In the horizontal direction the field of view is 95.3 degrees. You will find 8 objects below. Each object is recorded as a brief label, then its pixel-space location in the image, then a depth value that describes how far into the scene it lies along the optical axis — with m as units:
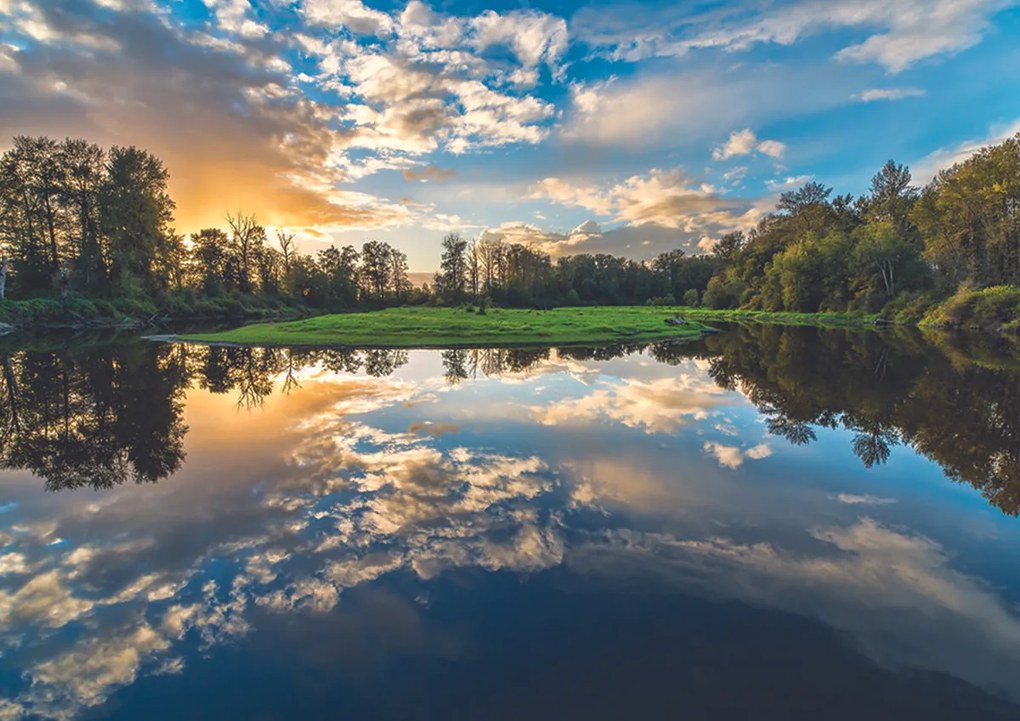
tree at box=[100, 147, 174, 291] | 57.53
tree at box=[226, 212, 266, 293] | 91.88
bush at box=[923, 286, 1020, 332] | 45.12
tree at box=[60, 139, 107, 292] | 56.94
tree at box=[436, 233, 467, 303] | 110.25
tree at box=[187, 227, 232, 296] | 88.50
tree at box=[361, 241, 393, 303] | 116.56
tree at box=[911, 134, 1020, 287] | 53.12
